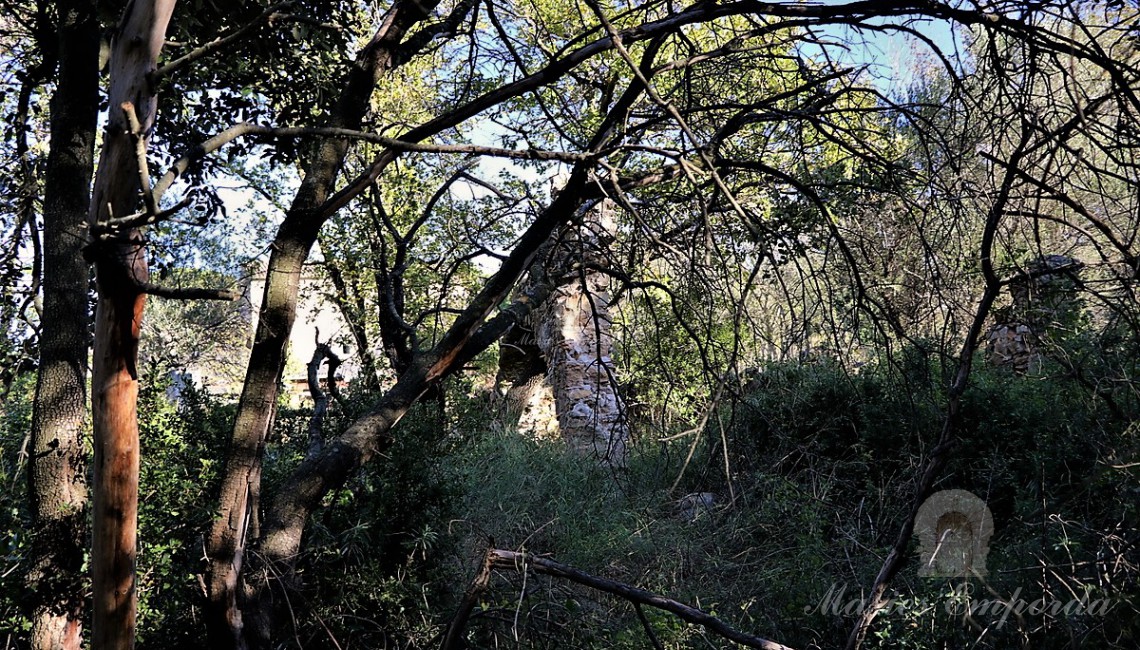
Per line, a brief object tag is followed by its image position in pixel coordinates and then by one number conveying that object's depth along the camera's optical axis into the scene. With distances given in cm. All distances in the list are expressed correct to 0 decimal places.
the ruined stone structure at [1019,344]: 692
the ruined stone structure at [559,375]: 1020
